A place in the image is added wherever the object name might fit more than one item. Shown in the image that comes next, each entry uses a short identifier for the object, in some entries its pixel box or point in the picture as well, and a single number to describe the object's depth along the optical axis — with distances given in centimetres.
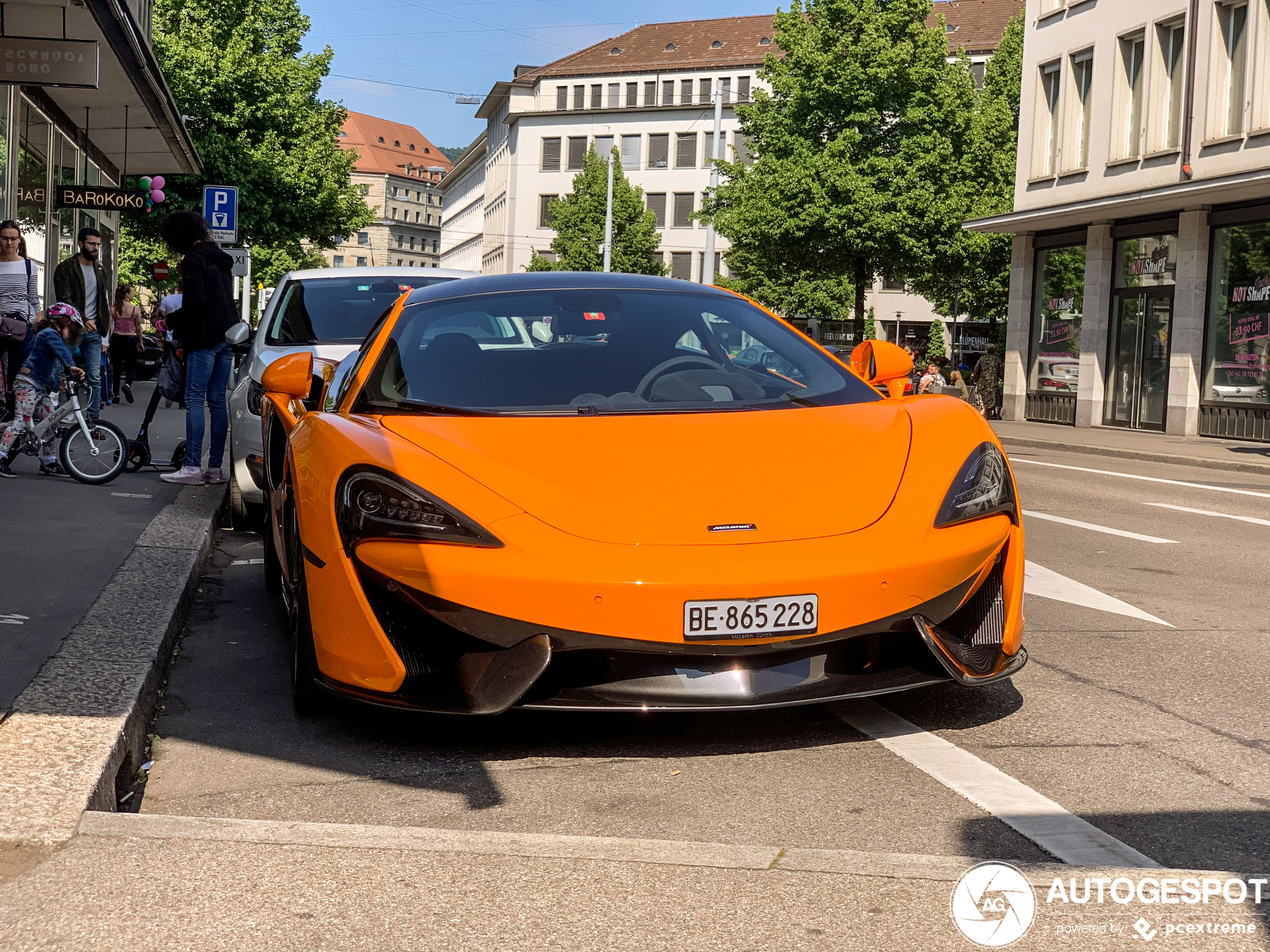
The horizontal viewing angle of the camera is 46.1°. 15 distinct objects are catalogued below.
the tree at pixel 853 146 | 3706
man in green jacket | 1369
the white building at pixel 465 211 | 11956
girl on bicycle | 1004
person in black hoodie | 985
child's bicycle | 1007
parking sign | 2141
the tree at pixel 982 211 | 3816
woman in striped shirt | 1132
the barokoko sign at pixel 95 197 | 1902
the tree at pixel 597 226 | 7350
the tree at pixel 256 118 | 3834
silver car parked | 829
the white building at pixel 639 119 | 8975
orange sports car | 368
